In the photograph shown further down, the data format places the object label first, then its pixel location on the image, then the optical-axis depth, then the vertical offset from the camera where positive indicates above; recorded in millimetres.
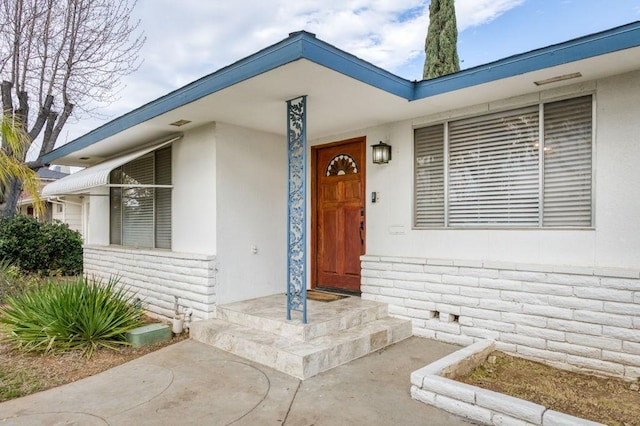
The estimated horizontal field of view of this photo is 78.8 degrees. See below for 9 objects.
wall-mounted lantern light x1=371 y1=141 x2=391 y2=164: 5530 +843
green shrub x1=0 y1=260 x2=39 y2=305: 6921 -1378
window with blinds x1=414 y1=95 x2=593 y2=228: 4137 +504
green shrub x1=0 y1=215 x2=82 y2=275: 9469 -905
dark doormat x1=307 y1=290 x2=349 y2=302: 5746 -1297
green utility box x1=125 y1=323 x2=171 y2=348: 4977 -1620
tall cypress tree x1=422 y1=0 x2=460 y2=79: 10641 +4723
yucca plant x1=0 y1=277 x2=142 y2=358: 4719 -1381
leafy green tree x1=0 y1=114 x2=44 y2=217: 4855 +642
